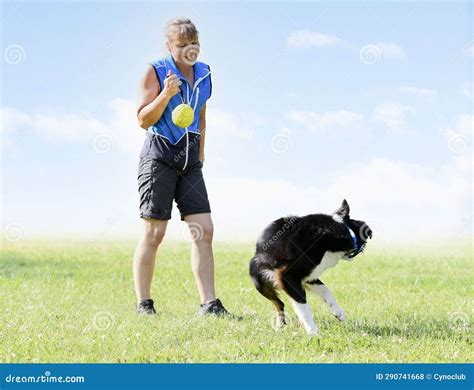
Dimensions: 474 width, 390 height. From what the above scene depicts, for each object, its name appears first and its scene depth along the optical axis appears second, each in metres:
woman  9.02
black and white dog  7.95
